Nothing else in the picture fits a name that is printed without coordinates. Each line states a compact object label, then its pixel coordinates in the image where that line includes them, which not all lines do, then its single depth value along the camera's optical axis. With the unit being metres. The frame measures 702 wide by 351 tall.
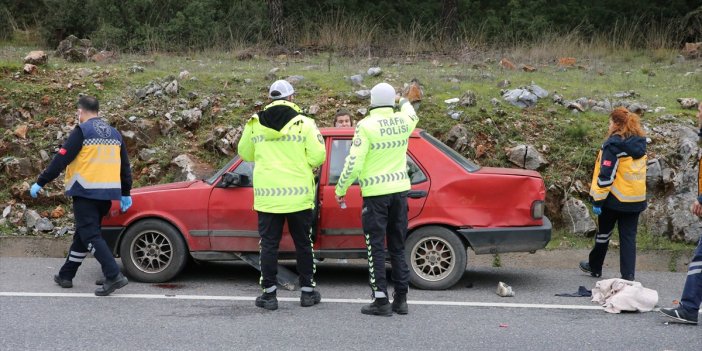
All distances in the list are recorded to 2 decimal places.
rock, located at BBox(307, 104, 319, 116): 12.23
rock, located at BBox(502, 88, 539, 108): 12.41
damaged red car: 8.03
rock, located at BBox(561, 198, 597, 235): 10.23
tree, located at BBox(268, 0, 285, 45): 18.25
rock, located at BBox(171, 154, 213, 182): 11.17
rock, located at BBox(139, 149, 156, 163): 11.59
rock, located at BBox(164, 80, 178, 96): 12.90
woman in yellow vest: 8.24
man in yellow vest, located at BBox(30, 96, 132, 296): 7.75
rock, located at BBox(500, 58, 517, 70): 15.32
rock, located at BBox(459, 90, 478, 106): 12.23
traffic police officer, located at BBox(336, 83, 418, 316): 7.07
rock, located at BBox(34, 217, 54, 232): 10.24
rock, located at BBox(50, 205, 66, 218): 10.56
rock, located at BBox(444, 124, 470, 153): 11.37
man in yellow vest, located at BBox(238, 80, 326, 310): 7.25
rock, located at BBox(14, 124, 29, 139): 11.81
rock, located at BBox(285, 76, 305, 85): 13.30
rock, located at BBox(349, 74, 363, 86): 13.39
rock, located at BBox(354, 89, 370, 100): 12.68
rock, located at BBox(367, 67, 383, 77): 13.84
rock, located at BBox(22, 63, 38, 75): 13.38
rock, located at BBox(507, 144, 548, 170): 11.04
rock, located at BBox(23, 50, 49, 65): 13.72
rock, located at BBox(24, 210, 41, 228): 10.31
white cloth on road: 7.31
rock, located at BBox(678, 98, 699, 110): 12.38
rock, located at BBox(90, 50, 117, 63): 15.26
